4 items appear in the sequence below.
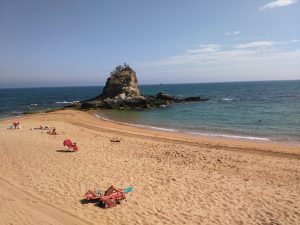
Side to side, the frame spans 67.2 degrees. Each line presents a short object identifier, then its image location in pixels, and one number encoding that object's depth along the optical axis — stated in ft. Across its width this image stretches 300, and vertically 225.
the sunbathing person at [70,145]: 42.40
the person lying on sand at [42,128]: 66.40
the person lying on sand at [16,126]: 68.08
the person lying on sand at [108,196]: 23.17
